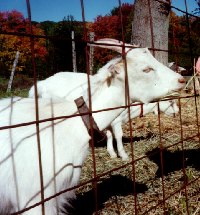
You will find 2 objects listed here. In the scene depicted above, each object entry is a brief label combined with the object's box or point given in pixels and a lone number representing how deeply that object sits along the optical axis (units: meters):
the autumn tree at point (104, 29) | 17.55
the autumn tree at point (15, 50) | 21.05
